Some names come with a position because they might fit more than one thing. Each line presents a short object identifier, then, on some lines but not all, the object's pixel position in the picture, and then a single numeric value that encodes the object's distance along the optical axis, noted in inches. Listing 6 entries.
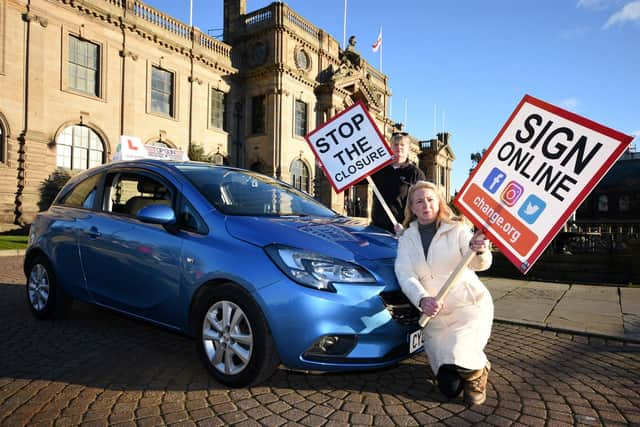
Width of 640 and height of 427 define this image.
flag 1549.0
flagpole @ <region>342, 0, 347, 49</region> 1430.9
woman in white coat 111.4
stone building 689.0
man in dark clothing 192.1
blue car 107.6
